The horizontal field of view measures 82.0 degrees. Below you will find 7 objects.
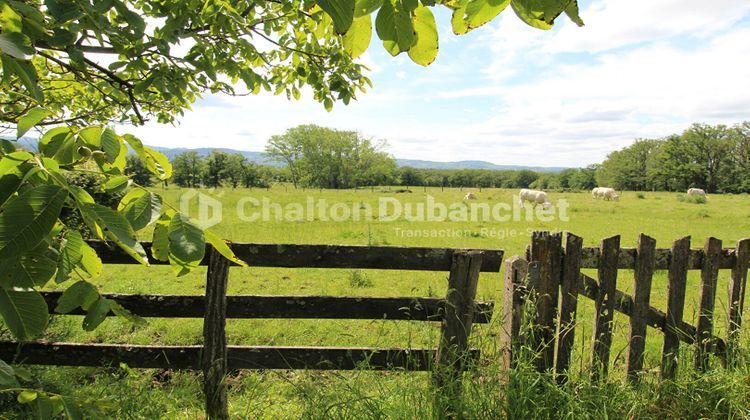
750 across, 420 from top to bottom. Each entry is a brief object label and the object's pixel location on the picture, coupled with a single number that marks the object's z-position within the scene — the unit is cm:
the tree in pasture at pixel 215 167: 9638
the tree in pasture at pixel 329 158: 11125
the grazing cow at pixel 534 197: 3168
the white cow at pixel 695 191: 4734
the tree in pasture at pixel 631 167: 9550
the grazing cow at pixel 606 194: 4085
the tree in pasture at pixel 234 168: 9969
